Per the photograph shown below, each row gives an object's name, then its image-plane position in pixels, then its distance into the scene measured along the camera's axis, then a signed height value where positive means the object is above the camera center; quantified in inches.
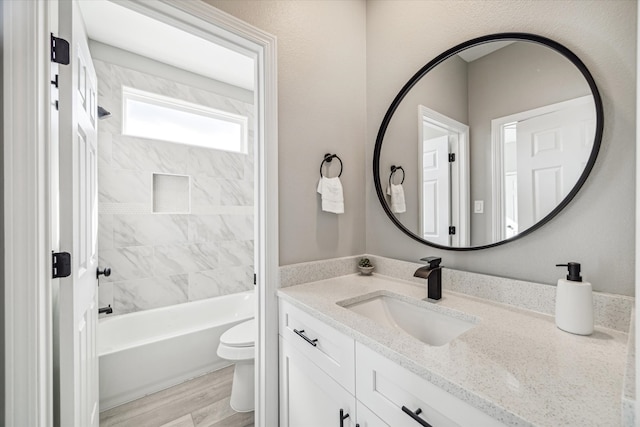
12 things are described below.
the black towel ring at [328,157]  59.0 +12.3
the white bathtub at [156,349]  69.2 -40.6
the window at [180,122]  94.0 +36.2
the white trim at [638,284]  13.9 -4.1
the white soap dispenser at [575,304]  31.2 -11.1
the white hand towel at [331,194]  57.2 +4.0
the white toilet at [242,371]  67.4 -41.3
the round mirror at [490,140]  36.6 +11.8
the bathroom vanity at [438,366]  21.0 -15.0
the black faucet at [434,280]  44.3 -11.6
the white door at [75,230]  36.7 -2.5
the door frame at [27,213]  30.2 +0.1
